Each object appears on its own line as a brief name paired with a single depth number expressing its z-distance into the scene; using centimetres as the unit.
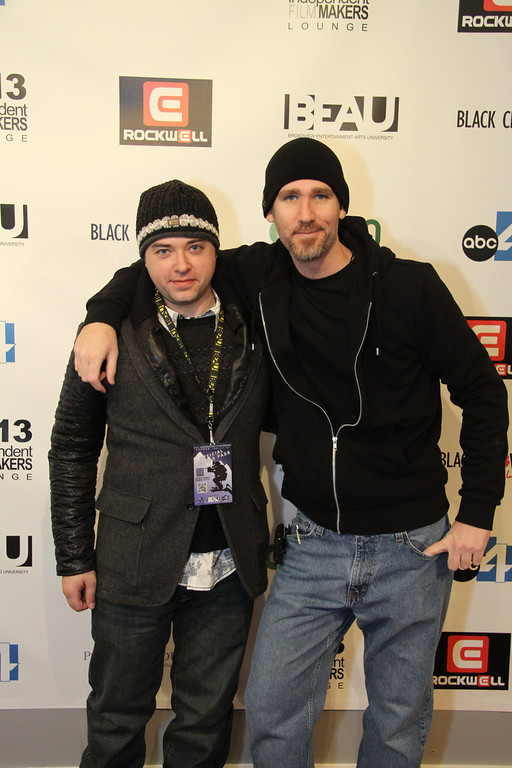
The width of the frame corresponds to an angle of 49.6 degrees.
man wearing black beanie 133
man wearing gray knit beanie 132
